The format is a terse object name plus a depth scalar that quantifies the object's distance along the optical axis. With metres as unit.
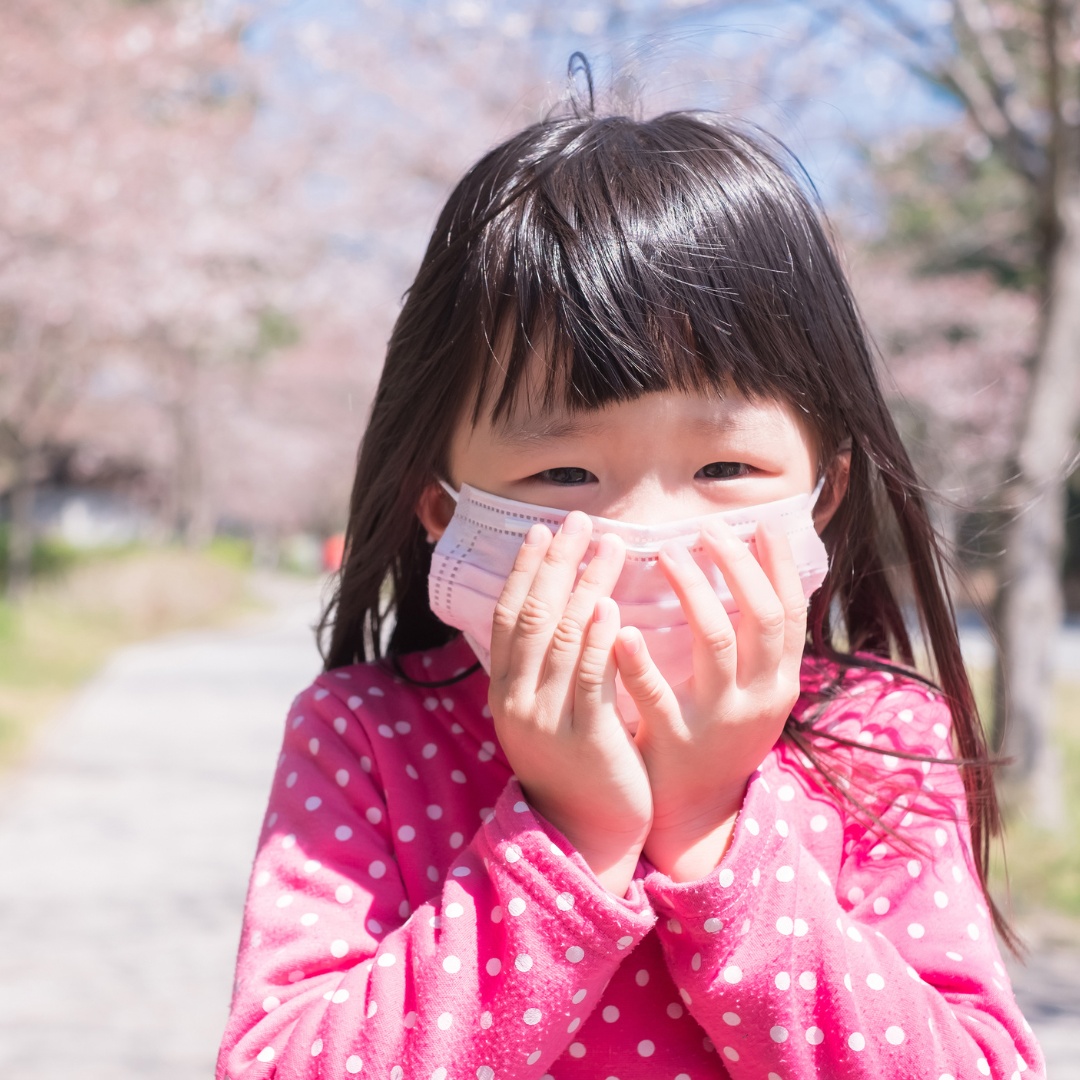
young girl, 0.96
